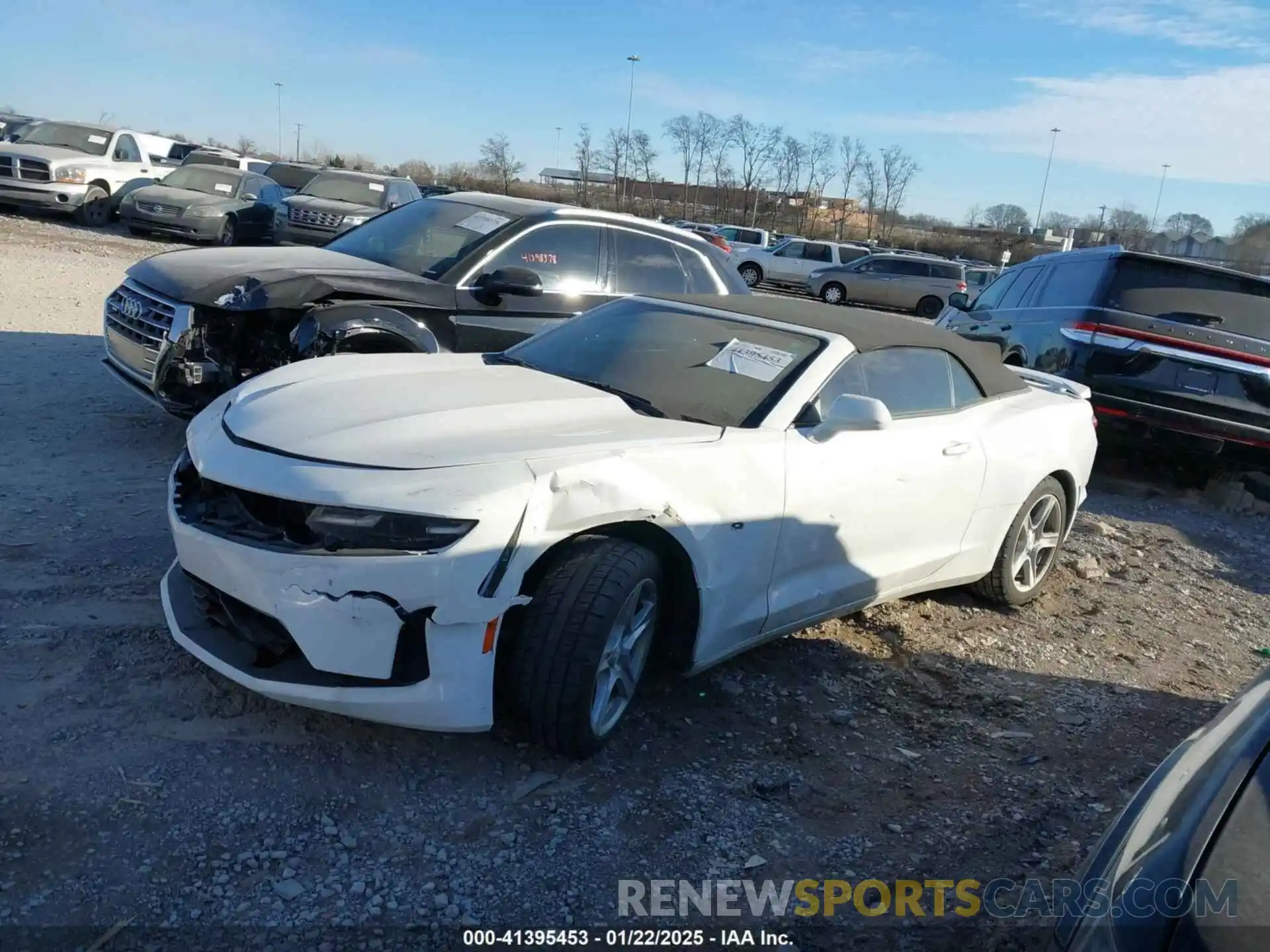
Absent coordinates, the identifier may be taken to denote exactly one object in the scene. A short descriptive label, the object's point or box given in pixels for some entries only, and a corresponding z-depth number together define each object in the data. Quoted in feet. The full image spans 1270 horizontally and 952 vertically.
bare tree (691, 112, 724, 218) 219.00
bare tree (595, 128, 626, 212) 200.95
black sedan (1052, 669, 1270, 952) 5.13
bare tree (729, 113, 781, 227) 217.15
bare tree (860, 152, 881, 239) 239.71
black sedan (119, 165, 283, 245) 58.49
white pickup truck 61.67
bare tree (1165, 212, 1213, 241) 207.06
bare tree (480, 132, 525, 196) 208.95
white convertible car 9.67
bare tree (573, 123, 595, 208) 195.21
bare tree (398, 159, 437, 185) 233.35
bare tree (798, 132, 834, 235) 220.64
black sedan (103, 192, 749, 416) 18.67
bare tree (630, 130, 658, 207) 201.77
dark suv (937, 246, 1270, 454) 25.12
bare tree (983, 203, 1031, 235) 261.24
